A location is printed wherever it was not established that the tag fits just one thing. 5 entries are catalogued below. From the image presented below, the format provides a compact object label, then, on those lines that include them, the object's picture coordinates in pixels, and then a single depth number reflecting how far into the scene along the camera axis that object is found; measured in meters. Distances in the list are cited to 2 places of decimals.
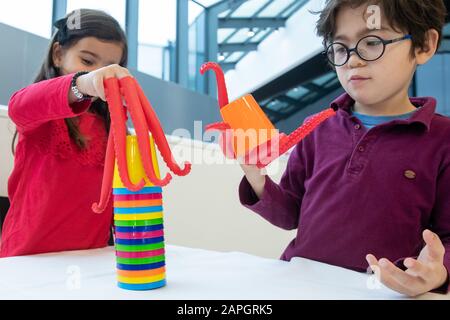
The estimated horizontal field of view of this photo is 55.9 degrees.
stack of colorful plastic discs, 0.35
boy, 0.51
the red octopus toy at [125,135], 0.35
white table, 0.35
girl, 0.64
